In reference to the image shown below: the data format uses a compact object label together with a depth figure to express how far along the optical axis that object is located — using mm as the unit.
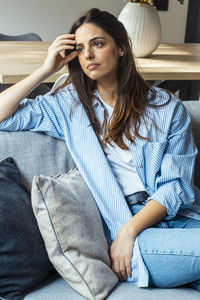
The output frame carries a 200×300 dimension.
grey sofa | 1397
